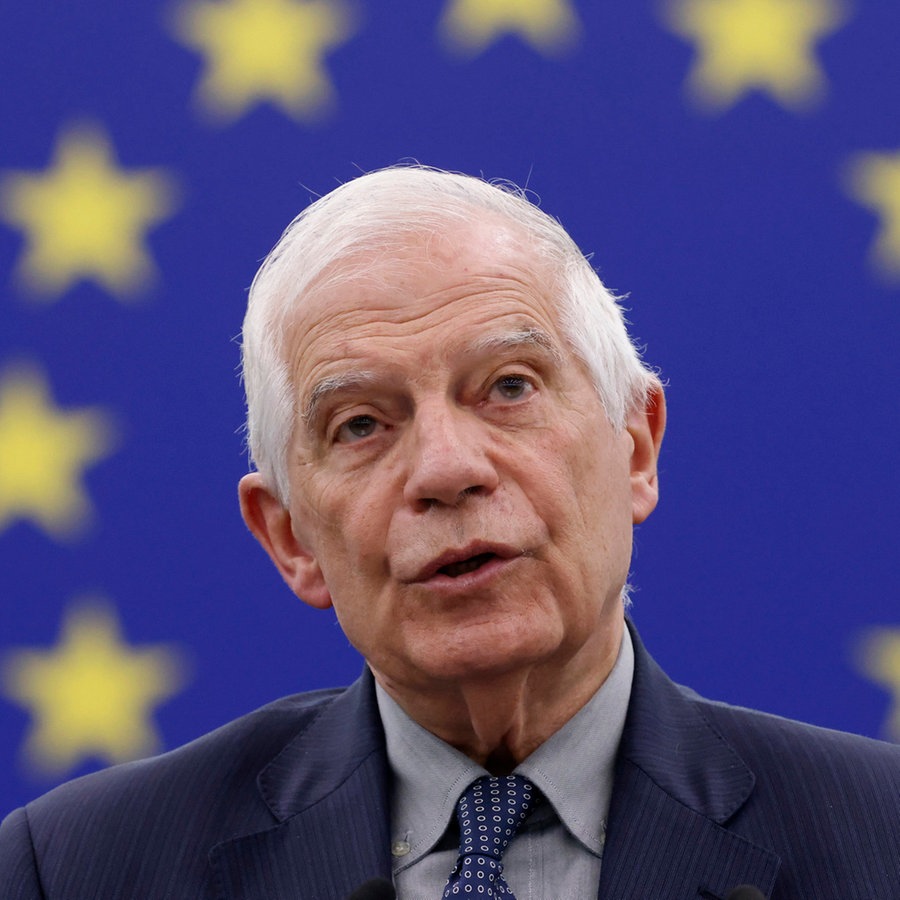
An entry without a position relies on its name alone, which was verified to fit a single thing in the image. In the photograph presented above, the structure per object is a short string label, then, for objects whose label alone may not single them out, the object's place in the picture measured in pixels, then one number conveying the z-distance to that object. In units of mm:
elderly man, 3574
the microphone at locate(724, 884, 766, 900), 3498
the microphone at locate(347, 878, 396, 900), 3519
